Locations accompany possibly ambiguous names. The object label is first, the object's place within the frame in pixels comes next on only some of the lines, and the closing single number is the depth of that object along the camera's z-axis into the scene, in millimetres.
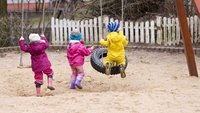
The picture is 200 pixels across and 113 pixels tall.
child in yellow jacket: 14553
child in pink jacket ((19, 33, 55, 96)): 13440
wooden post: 15902
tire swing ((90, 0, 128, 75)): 14631
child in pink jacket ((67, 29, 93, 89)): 14343
